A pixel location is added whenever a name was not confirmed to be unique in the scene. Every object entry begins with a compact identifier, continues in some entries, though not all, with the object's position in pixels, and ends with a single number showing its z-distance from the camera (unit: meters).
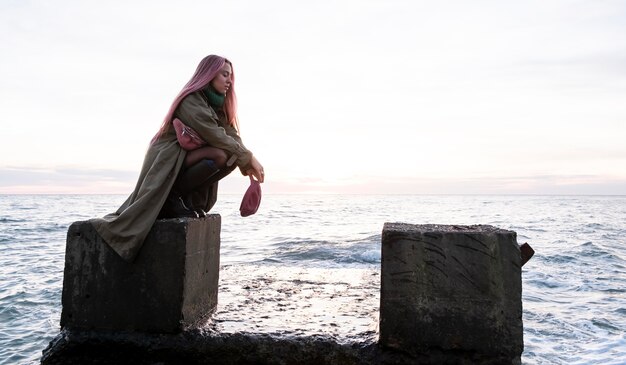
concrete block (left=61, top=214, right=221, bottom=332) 3.32
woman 3.32
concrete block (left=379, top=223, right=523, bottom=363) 3.08
